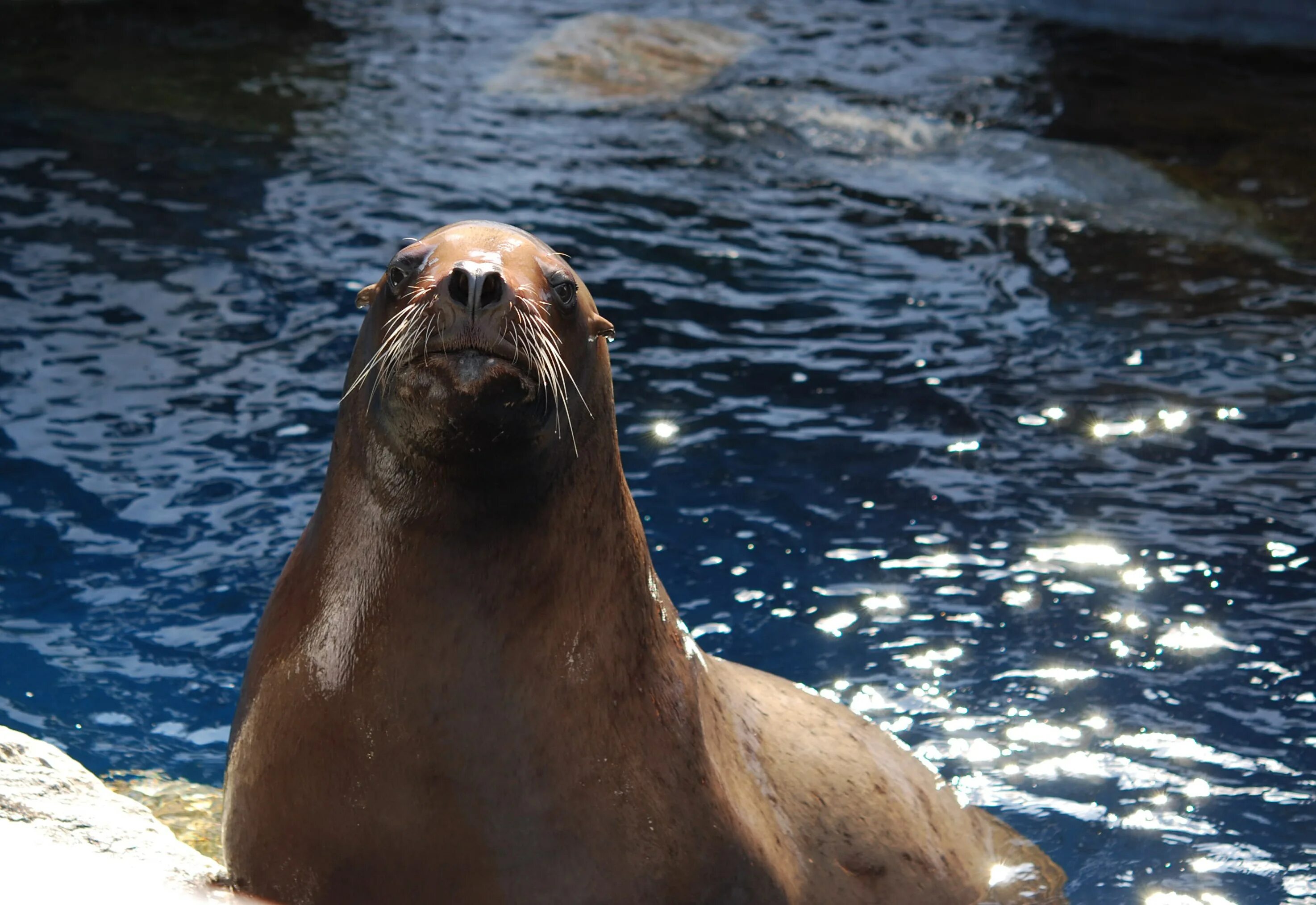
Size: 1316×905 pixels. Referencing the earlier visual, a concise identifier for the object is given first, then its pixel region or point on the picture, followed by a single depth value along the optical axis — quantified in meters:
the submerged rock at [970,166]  18.61
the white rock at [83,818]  5.59
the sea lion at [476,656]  5.17
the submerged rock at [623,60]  22.70
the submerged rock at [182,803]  7.33
